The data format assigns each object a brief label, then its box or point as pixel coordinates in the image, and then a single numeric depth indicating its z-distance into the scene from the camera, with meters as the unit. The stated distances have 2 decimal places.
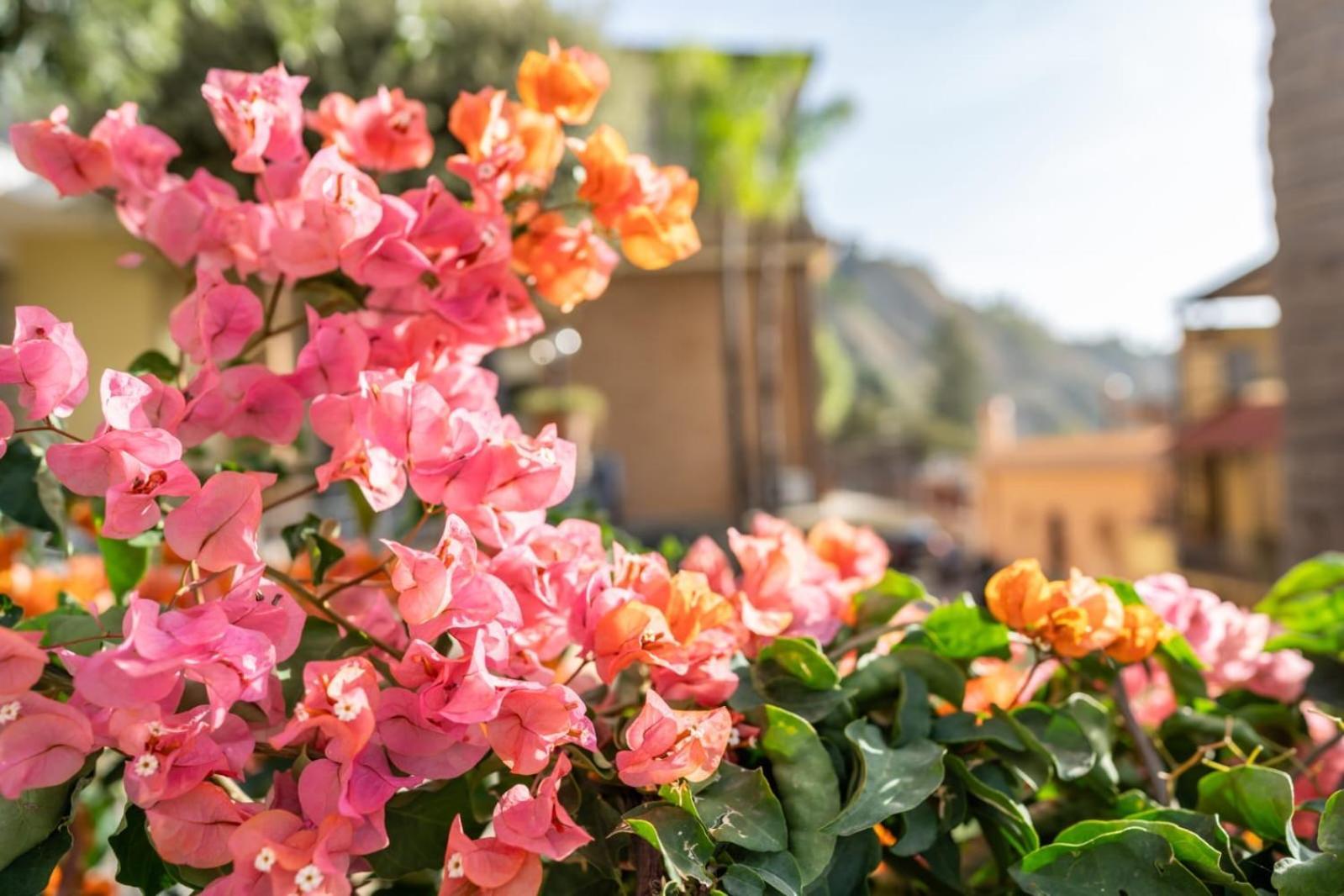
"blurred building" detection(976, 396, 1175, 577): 16.95
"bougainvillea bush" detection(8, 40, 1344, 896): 0.34
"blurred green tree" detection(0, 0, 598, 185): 2.98
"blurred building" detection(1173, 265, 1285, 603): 12.70
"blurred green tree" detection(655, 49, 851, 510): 8.98
